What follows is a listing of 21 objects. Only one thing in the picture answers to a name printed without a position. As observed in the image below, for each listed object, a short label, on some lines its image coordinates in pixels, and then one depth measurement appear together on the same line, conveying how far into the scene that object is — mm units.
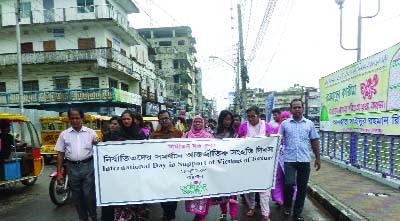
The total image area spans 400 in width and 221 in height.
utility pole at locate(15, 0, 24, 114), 18797
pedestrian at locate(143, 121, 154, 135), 10665
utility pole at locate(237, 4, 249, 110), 21984
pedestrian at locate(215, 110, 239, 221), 5867
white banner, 5332
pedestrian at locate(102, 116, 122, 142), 5613
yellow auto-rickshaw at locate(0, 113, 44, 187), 8438
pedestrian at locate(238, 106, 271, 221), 6121
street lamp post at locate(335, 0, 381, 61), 12703
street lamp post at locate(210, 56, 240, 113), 34625
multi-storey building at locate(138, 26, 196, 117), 68250
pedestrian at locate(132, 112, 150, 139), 7123
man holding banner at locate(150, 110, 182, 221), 5938
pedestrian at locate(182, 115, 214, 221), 5598
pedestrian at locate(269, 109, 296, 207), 6793
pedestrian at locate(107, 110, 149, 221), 5574
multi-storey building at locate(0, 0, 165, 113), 31844
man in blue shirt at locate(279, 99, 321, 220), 5934
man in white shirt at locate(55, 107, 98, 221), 5215
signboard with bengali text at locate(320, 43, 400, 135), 8039
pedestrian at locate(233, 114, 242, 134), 7266
